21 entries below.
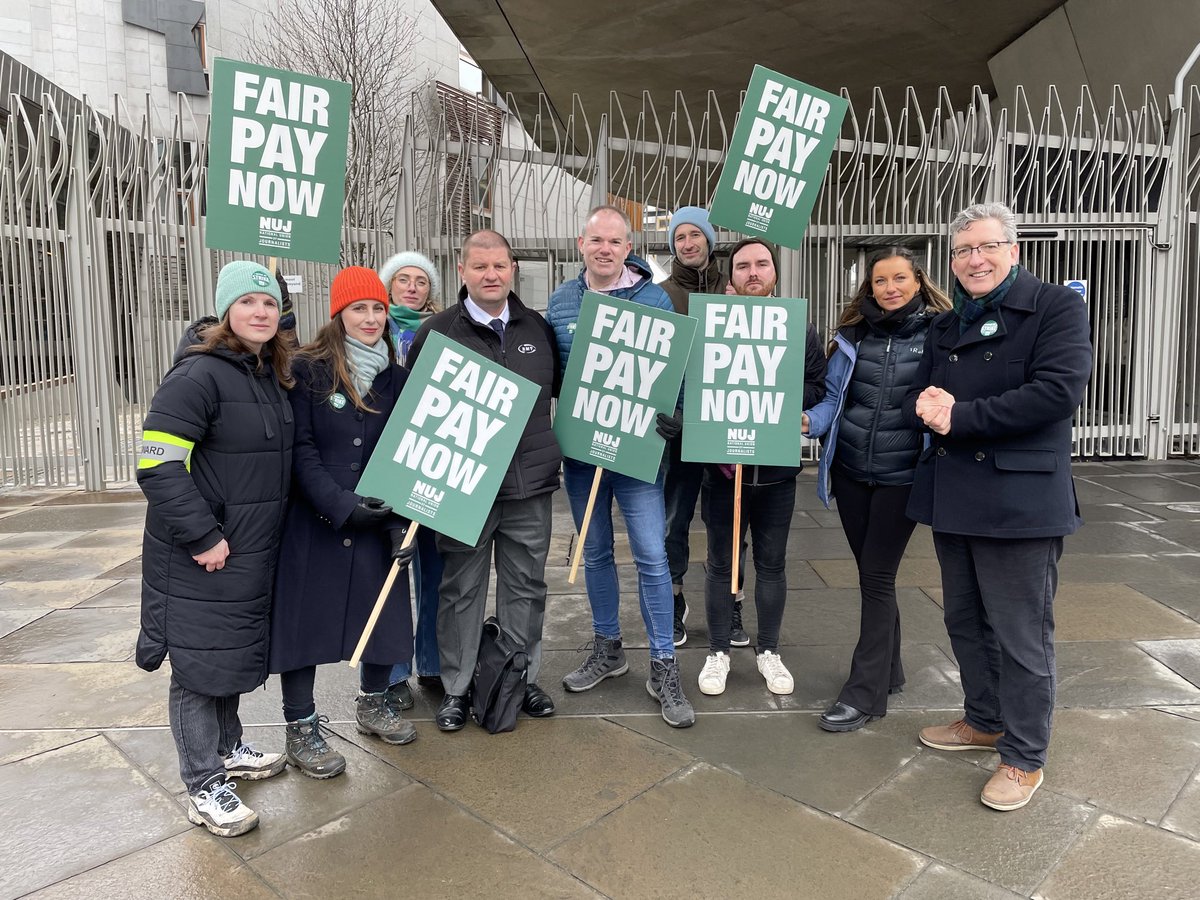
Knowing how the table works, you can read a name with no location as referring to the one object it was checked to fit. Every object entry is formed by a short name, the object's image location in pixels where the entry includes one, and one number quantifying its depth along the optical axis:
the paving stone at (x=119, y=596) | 5.21
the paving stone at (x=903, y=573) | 5.48
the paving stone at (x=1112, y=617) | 4.45
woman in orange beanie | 3.08
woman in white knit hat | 3.76
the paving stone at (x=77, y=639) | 4.36
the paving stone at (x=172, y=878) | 2.49
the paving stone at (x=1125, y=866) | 2.43
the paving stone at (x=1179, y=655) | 3.95
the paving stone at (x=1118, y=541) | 6.08
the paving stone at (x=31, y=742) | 3.35
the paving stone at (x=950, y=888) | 2.44
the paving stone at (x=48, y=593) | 5.22
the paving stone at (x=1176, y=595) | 4.80
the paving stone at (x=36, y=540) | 6.66
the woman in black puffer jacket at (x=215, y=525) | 2.67
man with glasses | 2.79
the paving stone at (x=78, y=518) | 7.32
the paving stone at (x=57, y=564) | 5.86
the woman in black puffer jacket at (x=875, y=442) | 3.40
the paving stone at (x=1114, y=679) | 3.68
